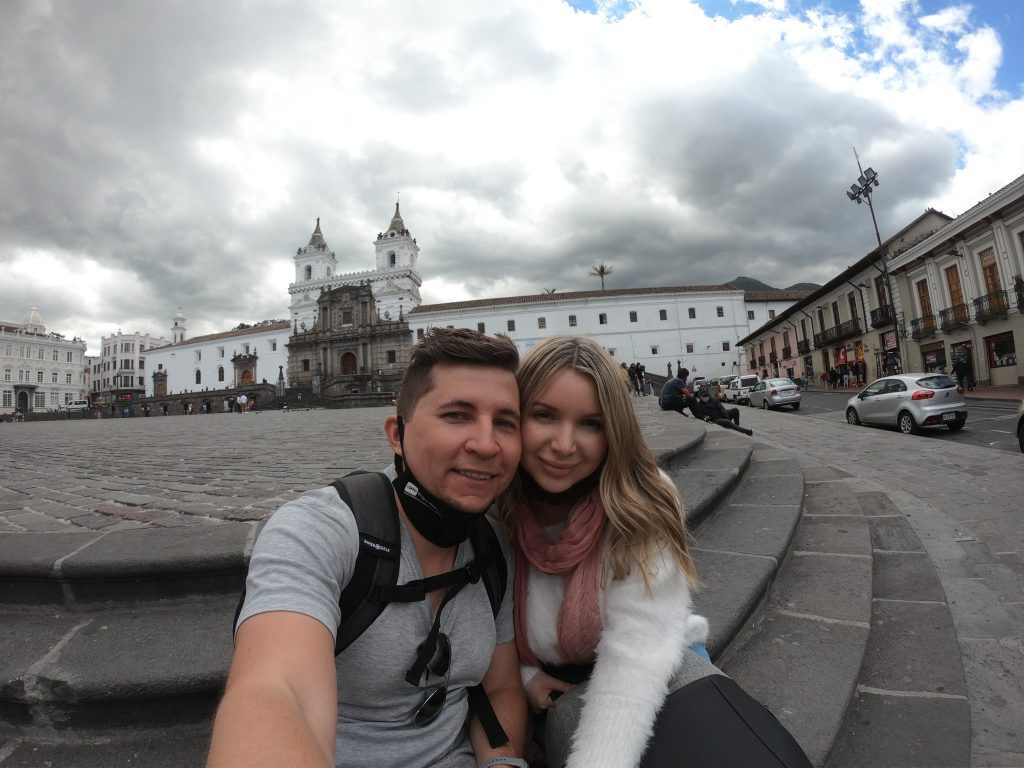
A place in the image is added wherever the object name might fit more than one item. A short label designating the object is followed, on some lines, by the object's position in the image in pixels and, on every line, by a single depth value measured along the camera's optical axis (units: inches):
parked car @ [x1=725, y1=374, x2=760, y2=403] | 911.1
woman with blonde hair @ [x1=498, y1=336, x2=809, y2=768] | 42.6
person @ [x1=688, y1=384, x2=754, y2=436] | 382.6
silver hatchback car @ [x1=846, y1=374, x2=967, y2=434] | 345.7
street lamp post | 783.7
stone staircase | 59.3
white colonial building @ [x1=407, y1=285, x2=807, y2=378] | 1752.0
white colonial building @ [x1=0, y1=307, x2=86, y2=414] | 2182.6
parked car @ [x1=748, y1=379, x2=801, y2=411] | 666.2
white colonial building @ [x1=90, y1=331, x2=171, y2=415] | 2792.8
